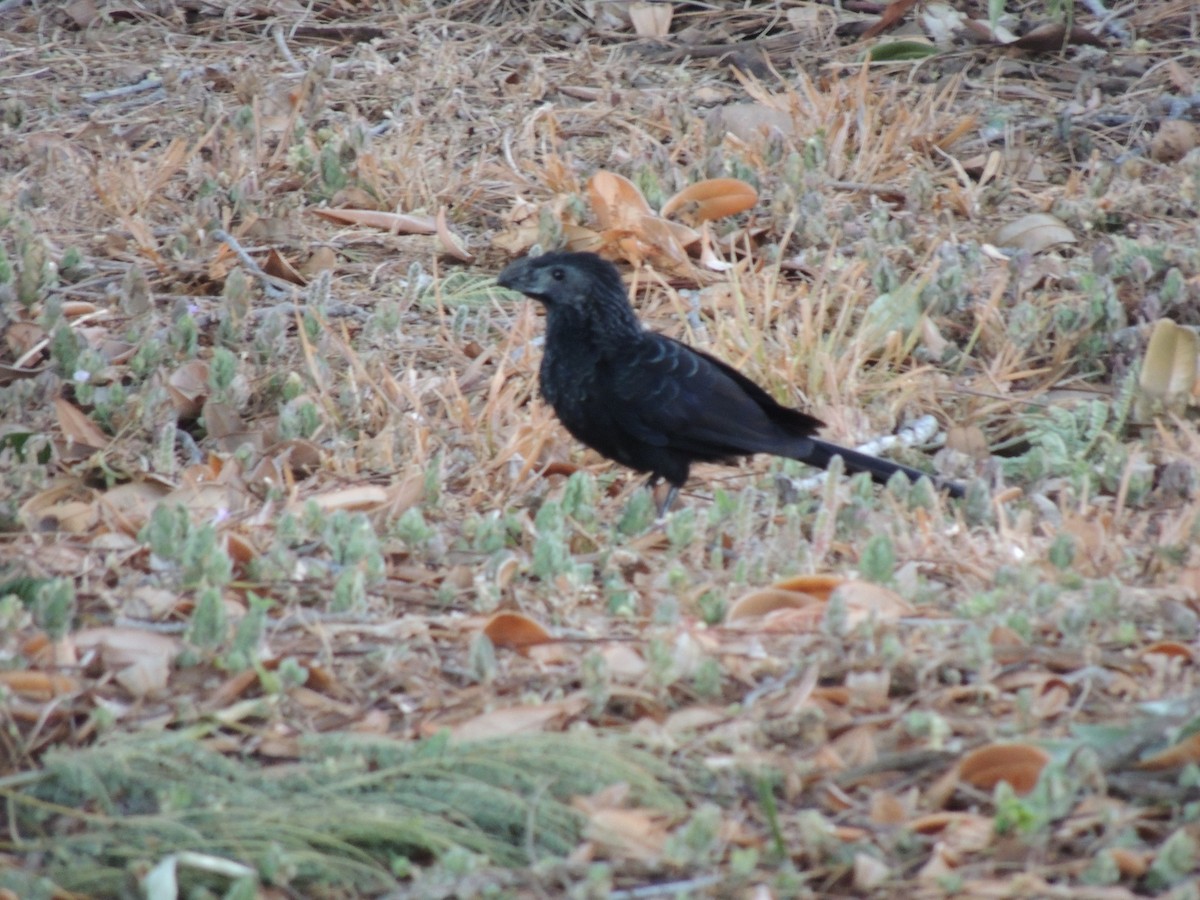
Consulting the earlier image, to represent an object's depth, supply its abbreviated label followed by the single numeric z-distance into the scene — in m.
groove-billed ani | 9.77
